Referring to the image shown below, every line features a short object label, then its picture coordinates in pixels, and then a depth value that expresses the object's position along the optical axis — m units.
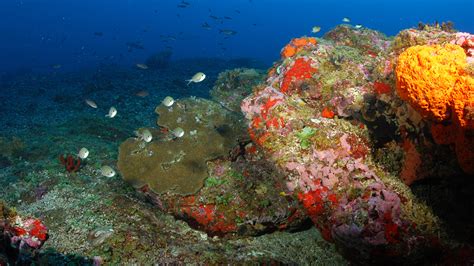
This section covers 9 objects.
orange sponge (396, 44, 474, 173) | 2.95
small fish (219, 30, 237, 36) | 18.55
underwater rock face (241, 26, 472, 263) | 4.00
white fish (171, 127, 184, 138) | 6.30
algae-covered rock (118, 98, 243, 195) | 5.96
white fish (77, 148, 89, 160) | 6.91
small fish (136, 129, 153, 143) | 6.24
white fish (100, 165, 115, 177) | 6.26
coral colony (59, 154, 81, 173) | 7.82
